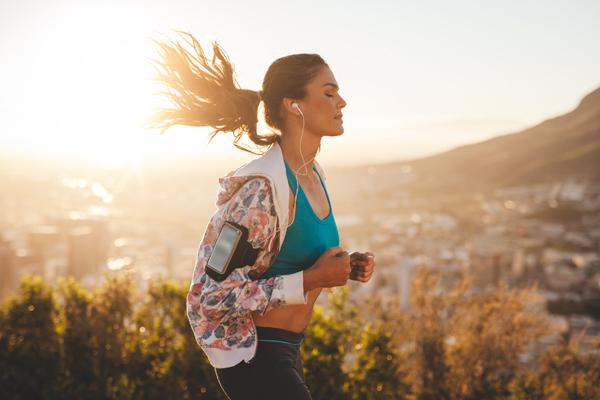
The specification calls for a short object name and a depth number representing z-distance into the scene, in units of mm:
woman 1480
